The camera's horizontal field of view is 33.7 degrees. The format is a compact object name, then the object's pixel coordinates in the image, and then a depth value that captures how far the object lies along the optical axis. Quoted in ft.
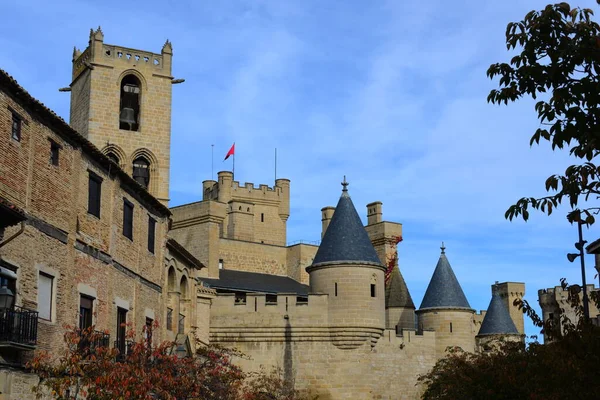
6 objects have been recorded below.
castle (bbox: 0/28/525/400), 68.90
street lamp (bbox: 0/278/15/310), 59.98
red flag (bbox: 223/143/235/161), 219.00
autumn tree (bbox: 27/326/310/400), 62.95
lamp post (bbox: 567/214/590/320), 73.91
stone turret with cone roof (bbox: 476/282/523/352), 163.63
